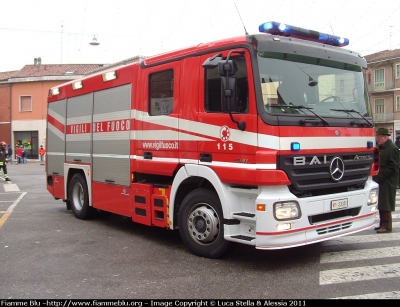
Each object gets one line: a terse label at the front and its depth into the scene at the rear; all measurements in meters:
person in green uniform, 6.98
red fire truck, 4.94
